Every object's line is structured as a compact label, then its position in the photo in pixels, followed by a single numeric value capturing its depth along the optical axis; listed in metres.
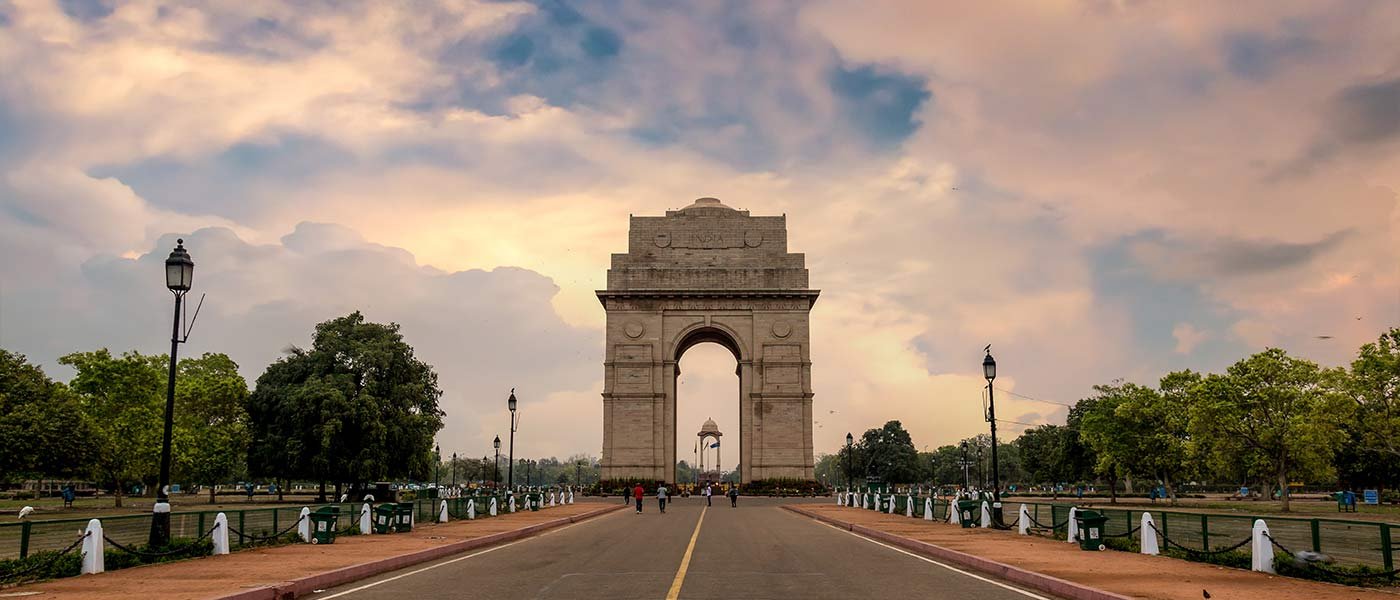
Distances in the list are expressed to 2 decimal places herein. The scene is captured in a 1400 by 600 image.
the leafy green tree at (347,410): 51.78
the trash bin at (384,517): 28.25
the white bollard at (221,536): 20.33
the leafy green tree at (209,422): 60.16
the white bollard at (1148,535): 20.05
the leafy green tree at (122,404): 53.88
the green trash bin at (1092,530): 21.56
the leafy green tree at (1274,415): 47.00
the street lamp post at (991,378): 30.59
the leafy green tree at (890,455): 143.50
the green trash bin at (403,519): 28.59
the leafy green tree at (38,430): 41.81
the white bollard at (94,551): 16.41
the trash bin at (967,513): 30.80
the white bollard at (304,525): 23.64
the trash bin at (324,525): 23.39
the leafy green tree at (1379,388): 44.56
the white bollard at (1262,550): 16.14
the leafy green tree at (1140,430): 63.70
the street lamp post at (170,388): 18.64
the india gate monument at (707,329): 73.75
